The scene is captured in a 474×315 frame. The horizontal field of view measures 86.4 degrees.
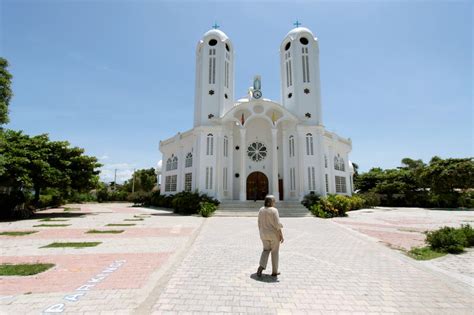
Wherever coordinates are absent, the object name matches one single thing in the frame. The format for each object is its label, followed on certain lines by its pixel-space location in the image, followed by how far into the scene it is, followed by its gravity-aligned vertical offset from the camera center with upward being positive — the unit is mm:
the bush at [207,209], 18078 -977
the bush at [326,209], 18005 -1022
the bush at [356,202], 24172 -762
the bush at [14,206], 15508 -603
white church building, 22953 +5746
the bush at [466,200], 27594 -600
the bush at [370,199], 28594 -507
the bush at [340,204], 18859 -678
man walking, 4816 -749
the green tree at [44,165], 14719 +2029
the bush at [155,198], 29509 -283
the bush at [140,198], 33328 -354
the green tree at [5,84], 11513 +5100
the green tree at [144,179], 51656 +3366
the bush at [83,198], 42125 -369
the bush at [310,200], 19670 -391
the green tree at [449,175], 25781 +2072
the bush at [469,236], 7559 -1243
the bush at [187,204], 19609 -658
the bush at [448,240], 6910 -1279
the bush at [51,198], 26172 -248
